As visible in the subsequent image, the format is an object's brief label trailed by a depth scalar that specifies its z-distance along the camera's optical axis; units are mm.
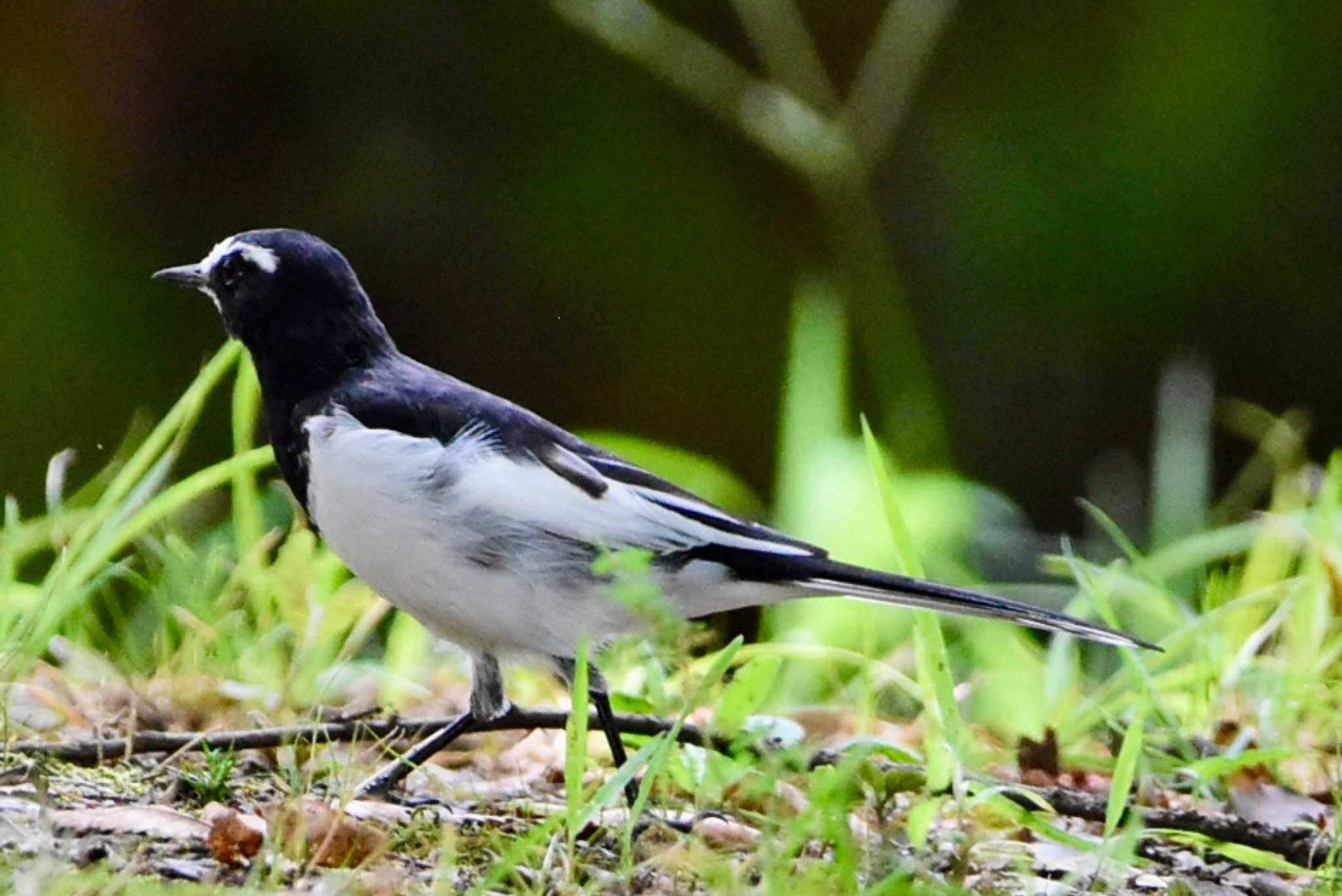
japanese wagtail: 5406
